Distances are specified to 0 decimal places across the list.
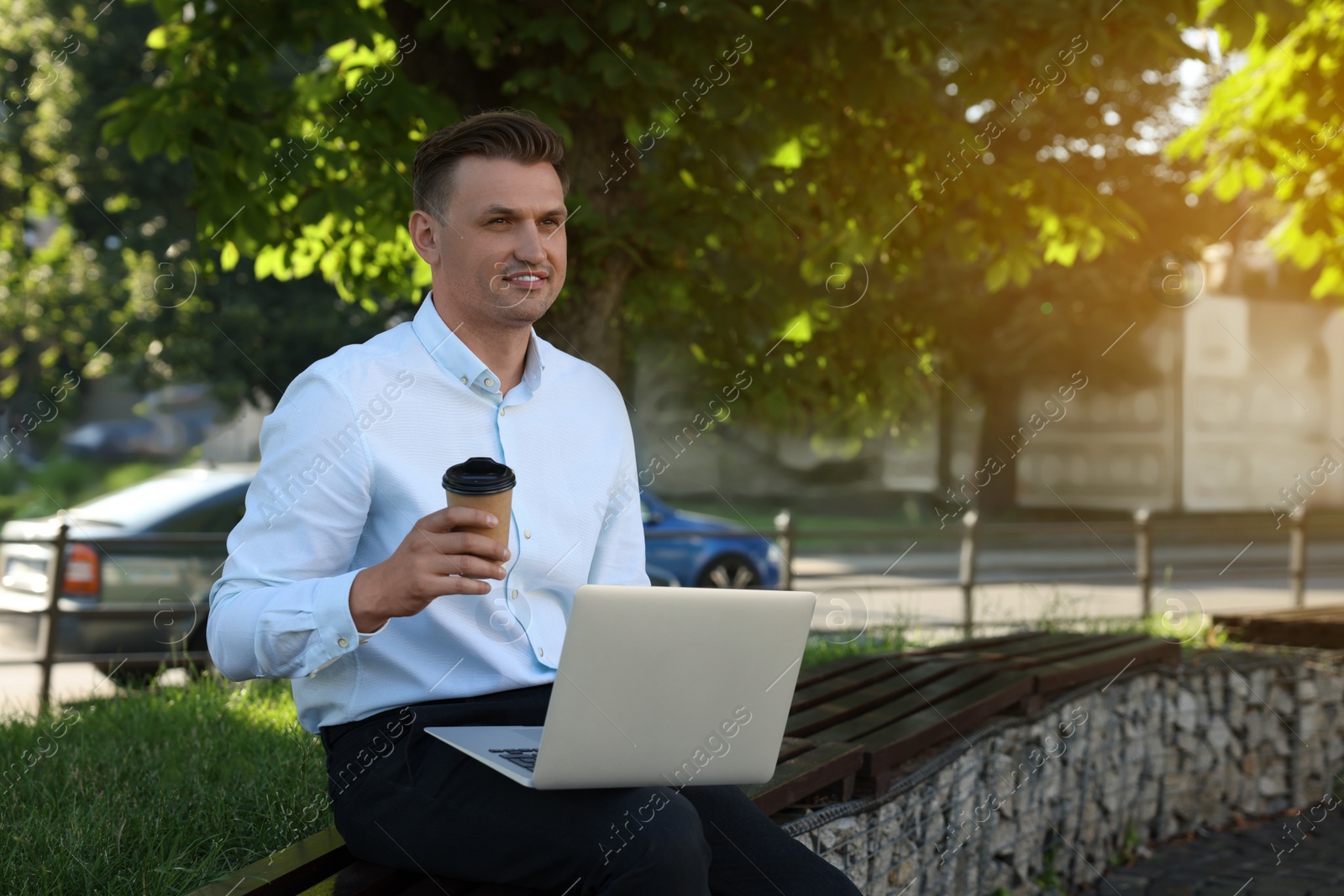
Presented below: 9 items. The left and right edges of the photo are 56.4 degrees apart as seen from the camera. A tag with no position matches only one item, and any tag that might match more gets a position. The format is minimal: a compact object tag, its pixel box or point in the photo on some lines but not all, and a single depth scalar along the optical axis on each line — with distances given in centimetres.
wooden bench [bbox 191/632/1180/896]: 223
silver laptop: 188
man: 200
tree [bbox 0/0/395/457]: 2142
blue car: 1165
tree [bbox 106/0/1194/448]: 498
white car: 708
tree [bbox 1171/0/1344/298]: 740
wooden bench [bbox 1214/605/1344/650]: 697
